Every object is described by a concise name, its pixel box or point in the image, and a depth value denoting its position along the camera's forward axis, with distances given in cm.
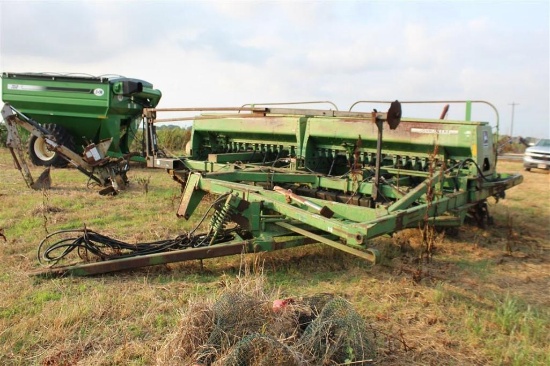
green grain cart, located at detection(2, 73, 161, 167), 1088
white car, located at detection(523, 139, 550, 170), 1609
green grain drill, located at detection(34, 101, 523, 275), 393
